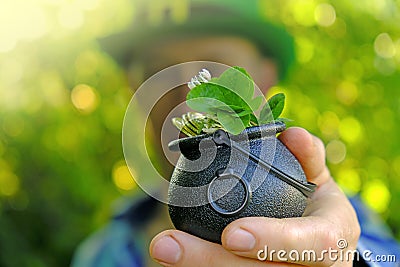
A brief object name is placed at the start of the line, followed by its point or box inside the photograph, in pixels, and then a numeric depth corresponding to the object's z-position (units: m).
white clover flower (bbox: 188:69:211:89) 0.53
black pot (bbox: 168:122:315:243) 0.53
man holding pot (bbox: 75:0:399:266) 0.54
